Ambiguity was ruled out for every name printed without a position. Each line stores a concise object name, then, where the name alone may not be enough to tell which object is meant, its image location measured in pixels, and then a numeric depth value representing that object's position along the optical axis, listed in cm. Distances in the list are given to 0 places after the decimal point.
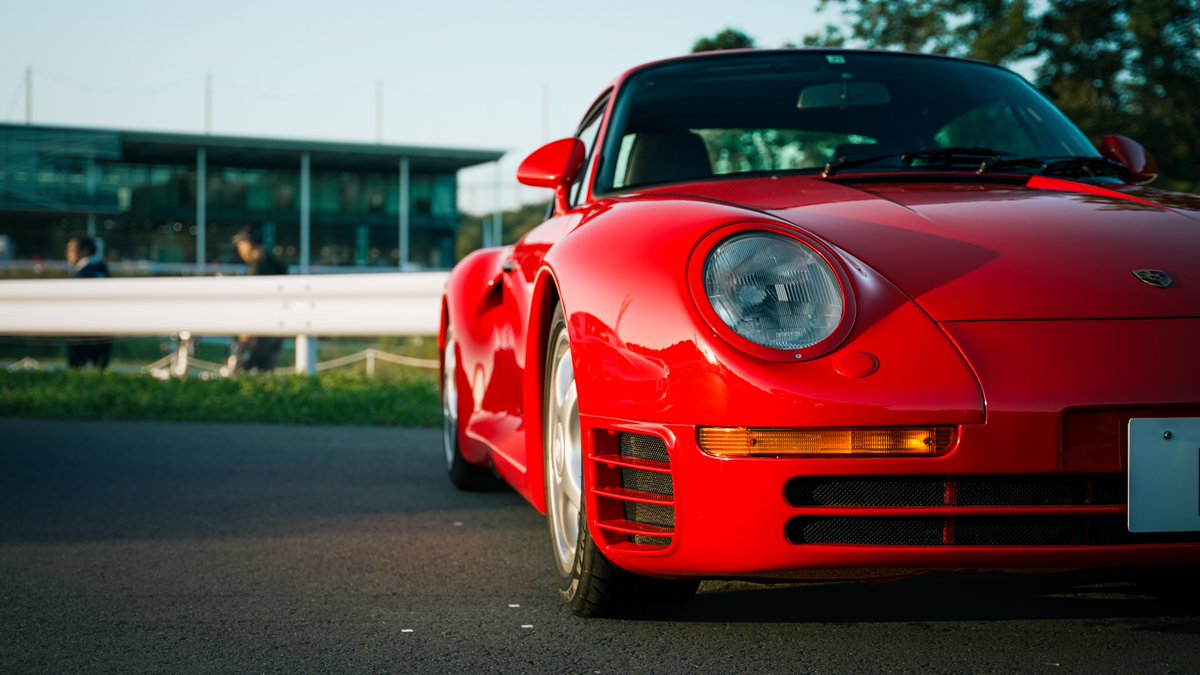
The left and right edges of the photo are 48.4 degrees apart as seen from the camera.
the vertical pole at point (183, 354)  1047
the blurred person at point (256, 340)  1102
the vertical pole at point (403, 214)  3984
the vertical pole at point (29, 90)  4195
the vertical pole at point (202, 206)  3959
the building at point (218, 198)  3856
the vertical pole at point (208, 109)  4466
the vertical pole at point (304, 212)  3953
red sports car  228
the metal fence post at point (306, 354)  907
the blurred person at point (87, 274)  1155
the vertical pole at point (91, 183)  3919
